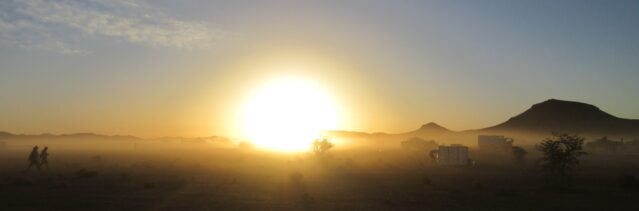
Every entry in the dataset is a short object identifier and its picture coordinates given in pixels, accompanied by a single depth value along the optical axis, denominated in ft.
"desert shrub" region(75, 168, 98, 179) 129.18
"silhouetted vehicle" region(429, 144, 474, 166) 197.57
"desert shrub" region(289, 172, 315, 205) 88.55
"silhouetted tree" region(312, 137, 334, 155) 271.08
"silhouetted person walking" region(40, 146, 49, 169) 154.92
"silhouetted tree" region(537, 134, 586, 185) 117.60
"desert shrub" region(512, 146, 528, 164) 207.15
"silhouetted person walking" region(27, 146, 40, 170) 148.77
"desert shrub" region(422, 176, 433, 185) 119.07
